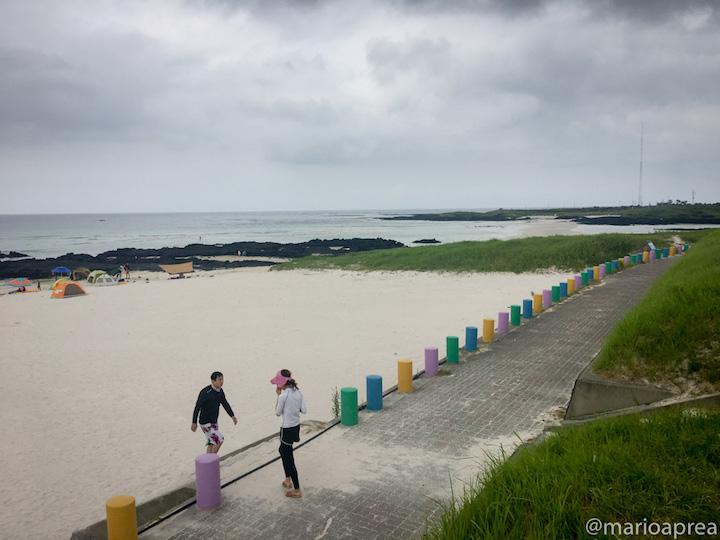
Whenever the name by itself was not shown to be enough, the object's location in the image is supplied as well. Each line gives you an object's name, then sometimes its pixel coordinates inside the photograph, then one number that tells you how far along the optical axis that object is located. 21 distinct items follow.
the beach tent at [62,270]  35.99
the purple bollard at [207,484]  5.60
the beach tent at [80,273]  36.63
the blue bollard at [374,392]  8.45
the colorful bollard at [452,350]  10.95
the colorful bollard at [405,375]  9.27
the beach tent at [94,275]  33.42
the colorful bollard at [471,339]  11.99
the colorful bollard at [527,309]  15.08
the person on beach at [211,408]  7.09
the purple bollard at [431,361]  10.19
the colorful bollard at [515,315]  14.23
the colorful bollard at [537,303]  15.94
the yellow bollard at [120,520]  4.87
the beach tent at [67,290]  26.97
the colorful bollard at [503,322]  13.46
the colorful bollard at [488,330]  12.67
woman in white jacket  5.86
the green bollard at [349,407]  7.74
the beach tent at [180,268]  40.08
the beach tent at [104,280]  32.47
